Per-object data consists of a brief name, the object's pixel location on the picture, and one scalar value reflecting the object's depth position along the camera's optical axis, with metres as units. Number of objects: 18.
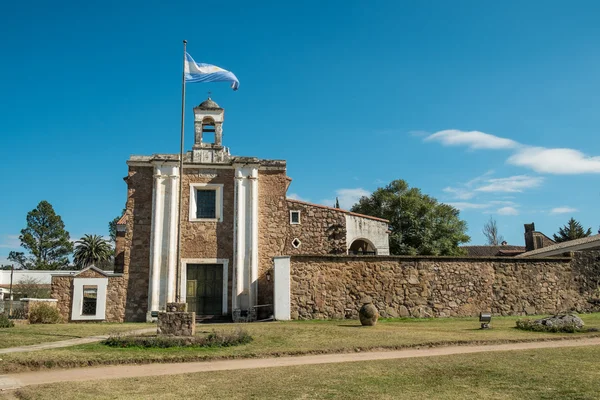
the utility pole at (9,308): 21.12
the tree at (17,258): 80.61
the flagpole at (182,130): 15.99
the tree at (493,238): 73.46
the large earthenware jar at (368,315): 18.02
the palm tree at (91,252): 70.94
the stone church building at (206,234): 22.89
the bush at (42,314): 20.75
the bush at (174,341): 13.45
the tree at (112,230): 74.76
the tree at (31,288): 43.55
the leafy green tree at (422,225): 45.69
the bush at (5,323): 18.51
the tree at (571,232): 54.31
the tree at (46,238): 76.62
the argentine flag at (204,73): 18.05
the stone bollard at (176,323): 14.73
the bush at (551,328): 15.86
